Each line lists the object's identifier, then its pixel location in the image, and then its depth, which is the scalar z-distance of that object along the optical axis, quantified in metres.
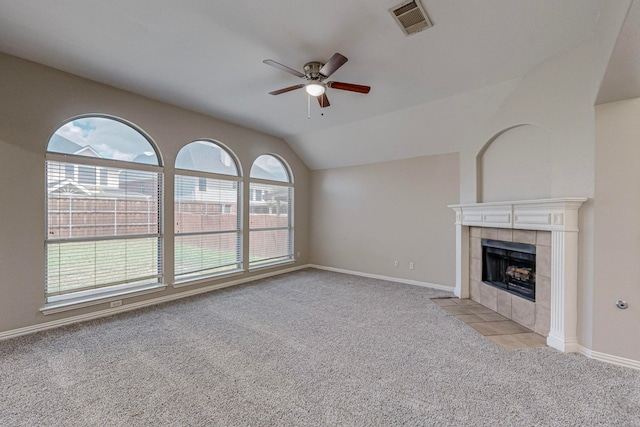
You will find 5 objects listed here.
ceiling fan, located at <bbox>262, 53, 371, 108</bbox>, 2.82
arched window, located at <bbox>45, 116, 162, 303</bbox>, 3.26
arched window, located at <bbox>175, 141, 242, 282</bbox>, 4.41
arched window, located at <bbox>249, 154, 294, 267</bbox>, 5.54
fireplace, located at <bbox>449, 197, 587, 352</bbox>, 2.65
